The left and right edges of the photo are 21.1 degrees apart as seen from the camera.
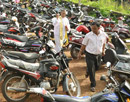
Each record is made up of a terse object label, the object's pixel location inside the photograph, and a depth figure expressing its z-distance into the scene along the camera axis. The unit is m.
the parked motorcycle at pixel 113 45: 11.01
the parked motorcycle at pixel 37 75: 7.01
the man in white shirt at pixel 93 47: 8.04
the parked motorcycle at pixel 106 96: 4.66
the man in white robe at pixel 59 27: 11.76
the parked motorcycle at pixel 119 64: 7.97
